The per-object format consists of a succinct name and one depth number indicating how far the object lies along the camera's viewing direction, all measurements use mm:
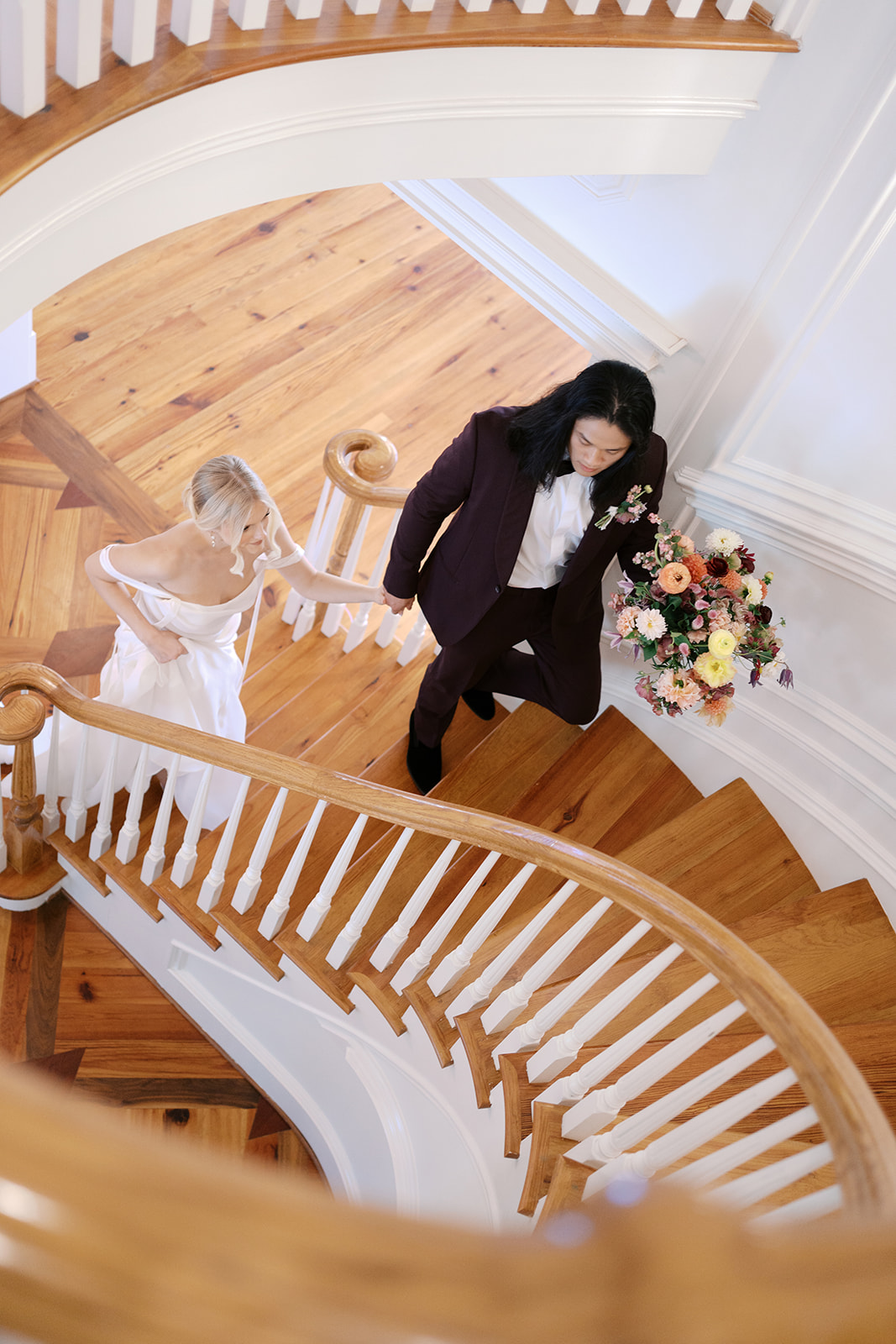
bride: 2838
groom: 2461
